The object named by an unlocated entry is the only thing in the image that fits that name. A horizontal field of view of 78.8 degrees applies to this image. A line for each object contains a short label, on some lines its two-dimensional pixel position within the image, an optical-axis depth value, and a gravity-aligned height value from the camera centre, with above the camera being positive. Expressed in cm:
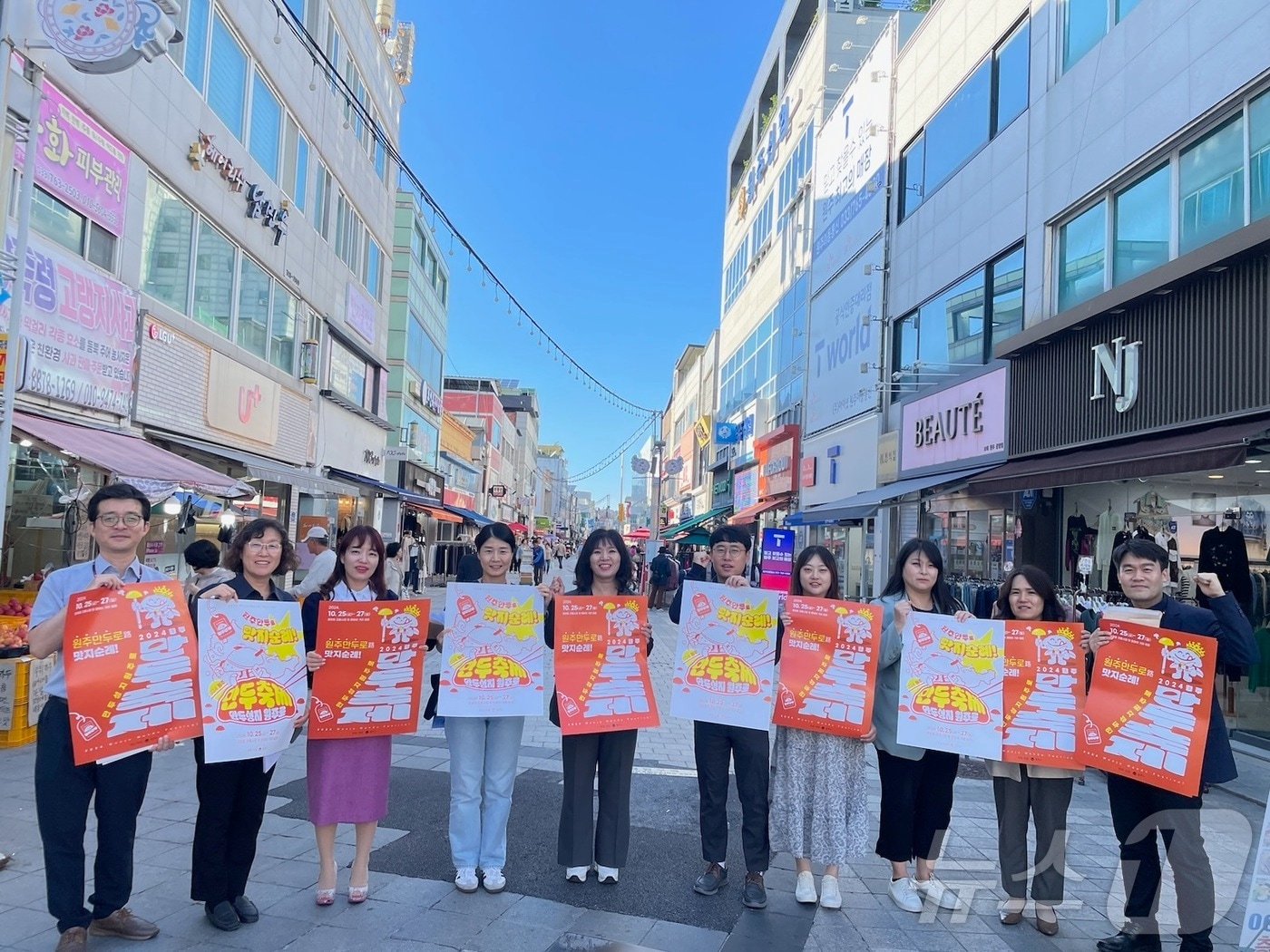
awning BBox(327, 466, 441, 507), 1997 +97
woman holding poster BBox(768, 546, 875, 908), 394 -134
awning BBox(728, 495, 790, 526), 2461 +91
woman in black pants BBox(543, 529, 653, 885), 402 -143
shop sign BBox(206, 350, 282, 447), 1291 +202
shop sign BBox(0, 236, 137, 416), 810 +199
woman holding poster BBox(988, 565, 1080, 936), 376 -132
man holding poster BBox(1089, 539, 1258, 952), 333 -113
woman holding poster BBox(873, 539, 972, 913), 399 -121
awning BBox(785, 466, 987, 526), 1220 +81
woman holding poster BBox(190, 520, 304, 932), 343 -132
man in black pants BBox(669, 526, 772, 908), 393 -133
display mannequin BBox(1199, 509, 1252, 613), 757 +0
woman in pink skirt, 370 -123
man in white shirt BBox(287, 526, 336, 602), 735 -52
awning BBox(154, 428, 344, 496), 1191 +75
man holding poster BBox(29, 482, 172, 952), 310 -115
